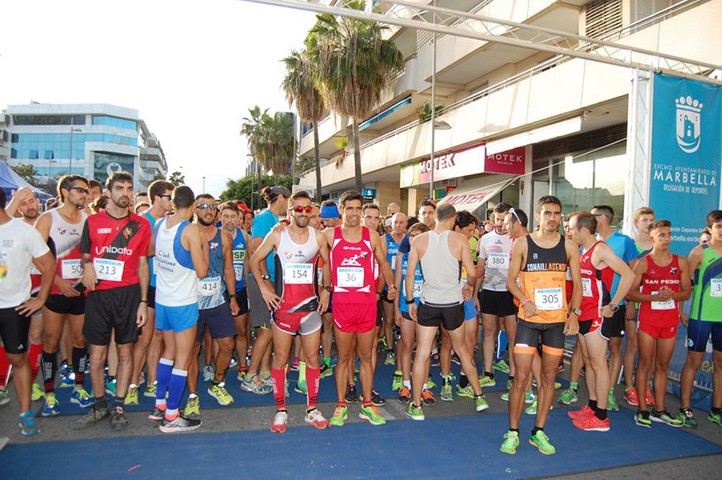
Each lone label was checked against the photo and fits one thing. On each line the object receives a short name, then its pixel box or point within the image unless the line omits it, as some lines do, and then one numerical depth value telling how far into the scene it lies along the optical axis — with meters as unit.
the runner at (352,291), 4.38
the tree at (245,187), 56.03
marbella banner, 6.86
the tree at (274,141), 40.25
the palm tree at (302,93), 25.23
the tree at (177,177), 103.55
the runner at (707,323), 4.67
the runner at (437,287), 4.63
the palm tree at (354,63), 19.16
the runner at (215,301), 4.54
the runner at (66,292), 4.52
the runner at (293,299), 4.30
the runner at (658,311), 4.65
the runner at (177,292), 4.12
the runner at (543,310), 4.04
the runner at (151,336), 4.82
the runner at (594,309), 4.39
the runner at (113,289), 4.16
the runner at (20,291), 3.84
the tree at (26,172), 51.41
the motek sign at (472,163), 14.76
